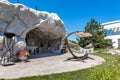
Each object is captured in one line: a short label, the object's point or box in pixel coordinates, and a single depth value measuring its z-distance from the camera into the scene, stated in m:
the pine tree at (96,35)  13.97
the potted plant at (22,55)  6.74
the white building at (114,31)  18.18
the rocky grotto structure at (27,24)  6.70
